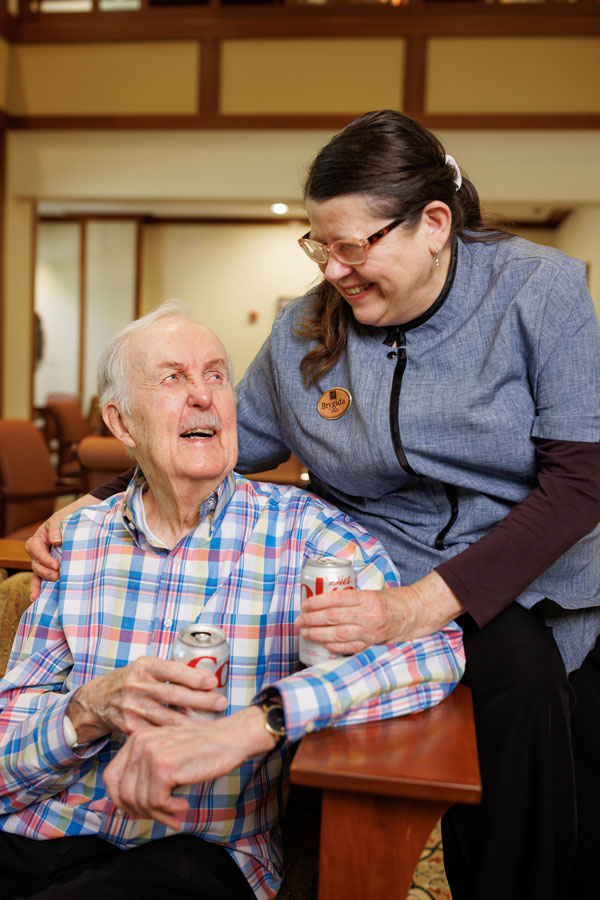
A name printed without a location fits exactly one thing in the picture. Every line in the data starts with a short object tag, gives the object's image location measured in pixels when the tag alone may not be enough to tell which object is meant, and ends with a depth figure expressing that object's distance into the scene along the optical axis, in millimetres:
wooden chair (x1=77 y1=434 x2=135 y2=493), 3691
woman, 1252
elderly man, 1084
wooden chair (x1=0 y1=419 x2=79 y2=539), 3781
